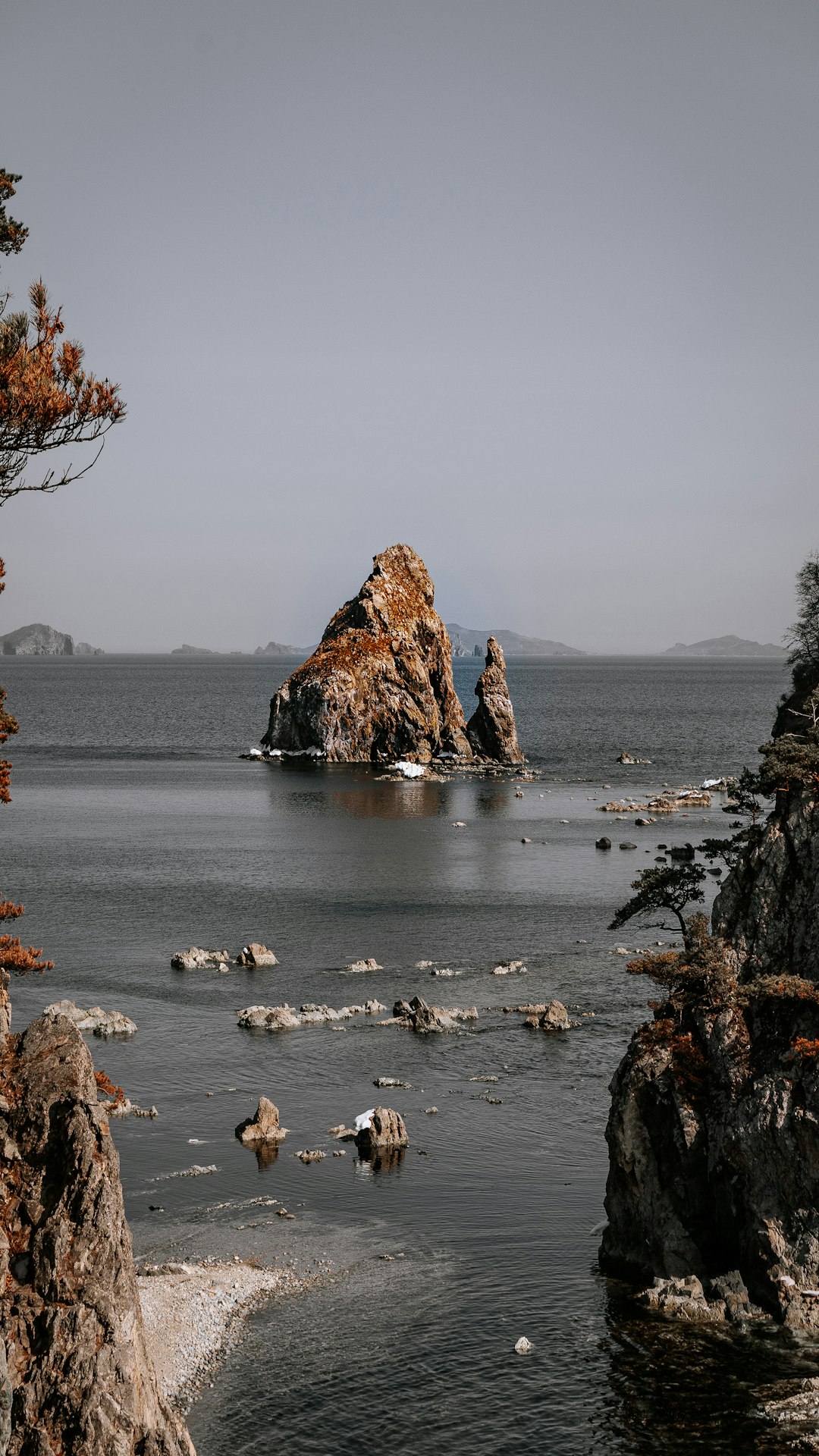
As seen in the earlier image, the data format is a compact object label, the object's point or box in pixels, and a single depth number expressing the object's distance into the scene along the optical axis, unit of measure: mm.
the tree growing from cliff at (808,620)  107938
